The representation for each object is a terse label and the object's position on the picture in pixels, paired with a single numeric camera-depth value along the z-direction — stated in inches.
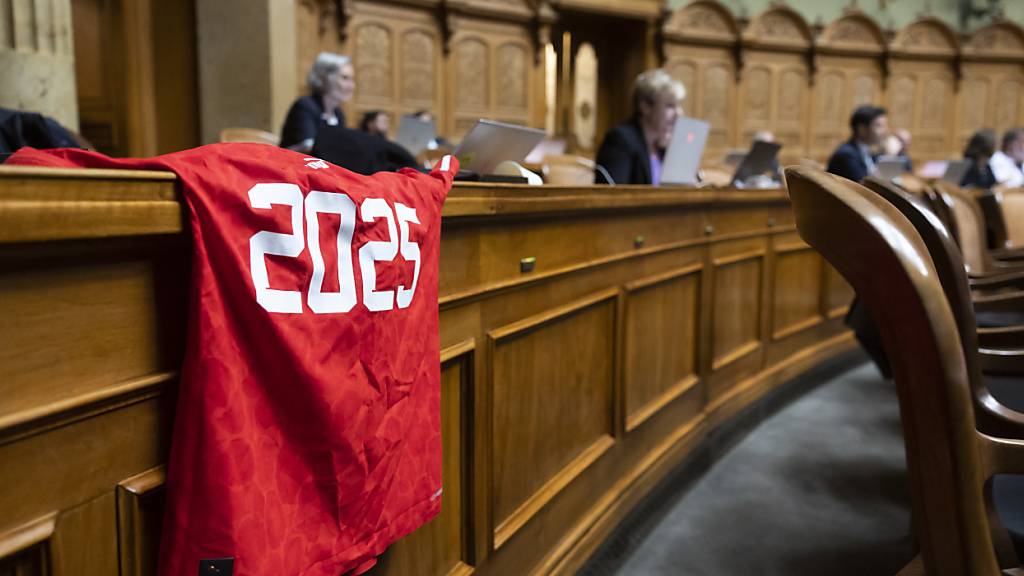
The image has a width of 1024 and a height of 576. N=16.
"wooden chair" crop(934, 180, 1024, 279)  101.9
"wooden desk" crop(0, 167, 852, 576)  25.6
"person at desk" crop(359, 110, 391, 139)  197.0
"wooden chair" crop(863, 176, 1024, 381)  40.4
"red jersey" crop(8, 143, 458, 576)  29.0
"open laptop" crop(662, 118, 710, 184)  115.0
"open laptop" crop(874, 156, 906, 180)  185.8
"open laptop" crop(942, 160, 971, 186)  226.1
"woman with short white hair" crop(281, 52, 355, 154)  145.9
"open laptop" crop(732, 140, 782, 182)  139.6
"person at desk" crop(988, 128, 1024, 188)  263.4
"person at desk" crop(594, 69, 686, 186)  125.4
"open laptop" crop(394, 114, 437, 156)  163.8
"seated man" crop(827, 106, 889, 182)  159.9
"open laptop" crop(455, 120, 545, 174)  67.0
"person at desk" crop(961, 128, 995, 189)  248.5
